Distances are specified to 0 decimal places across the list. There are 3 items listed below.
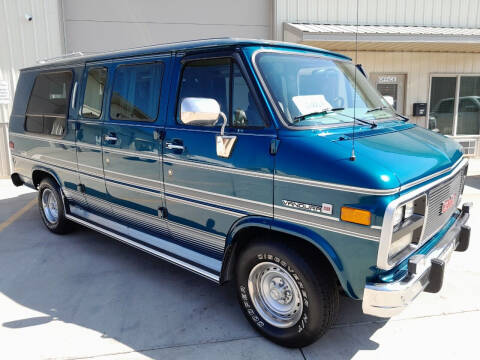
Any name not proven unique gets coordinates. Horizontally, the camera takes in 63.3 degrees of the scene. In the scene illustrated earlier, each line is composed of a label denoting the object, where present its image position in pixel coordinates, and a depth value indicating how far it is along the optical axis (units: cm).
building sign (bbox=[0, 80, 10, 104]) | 909
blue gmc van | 257
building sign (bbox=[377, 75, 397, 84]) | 1064
